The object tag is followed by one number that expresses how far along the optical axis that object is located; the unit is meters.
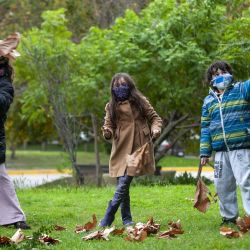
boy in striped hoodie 12.94
